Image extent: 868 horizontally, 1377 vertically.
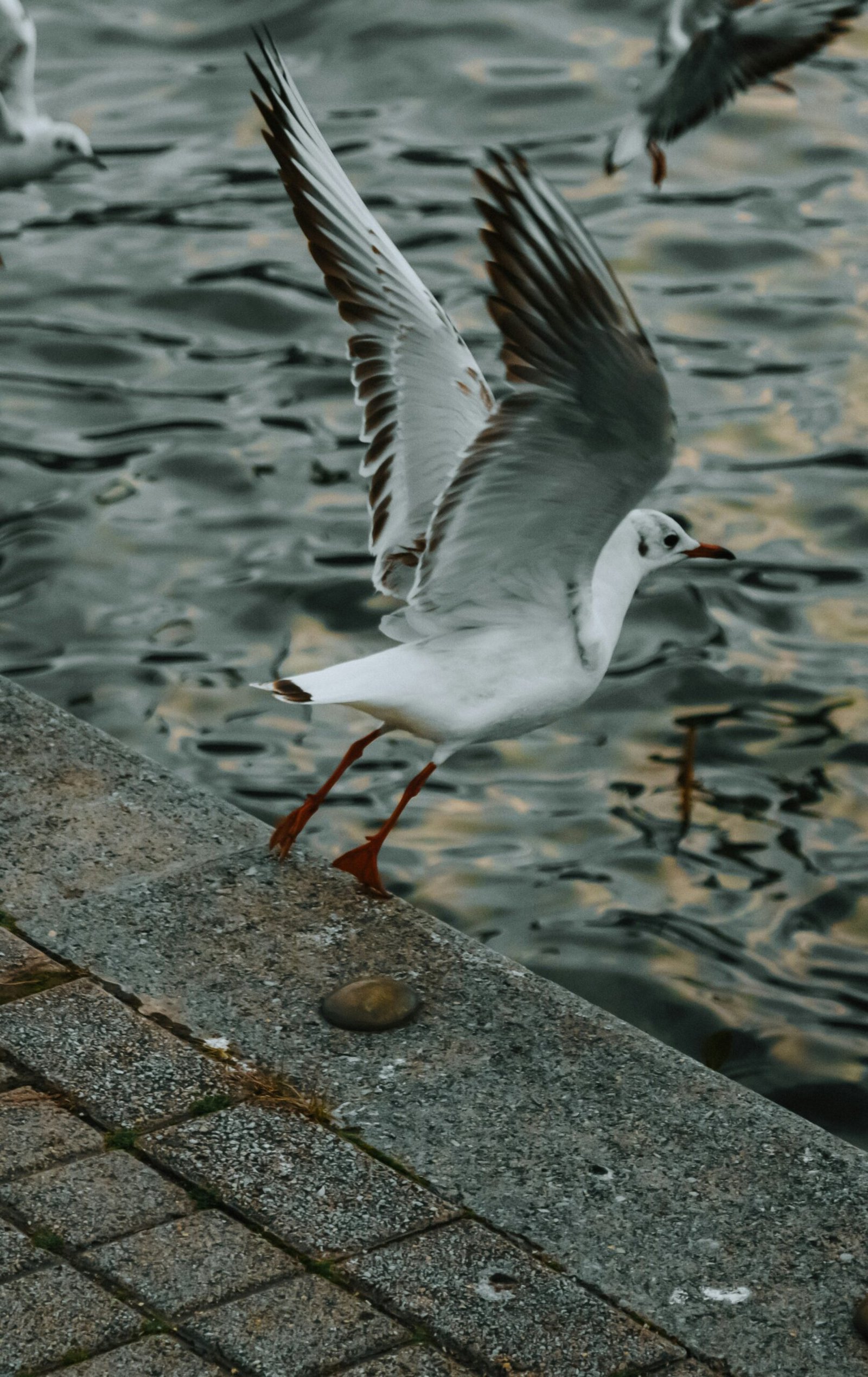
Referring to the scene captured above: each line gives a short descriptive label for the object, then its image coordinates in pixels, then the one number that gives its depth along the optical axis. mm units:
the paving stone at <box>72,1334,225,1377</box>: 3203
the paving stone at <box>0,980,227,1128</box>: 3908
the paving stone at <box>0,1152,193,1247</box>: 3533
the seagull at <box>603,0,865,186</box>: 7797
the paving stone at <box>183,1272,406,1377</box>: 3254
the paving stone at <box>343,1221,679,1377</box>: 3330
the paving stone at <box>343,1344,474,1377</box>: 3242
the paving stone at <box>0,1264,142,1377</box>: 3232
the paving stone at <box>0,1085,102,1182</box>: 3691
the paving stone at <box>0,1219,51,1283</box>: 3404
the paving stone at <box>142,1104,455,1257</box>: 3594
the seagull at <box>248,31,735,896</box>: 3975
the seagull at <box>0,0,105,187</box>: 9617
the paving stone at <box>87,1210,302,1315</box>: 3393
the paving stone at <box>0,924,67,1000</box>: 4266
